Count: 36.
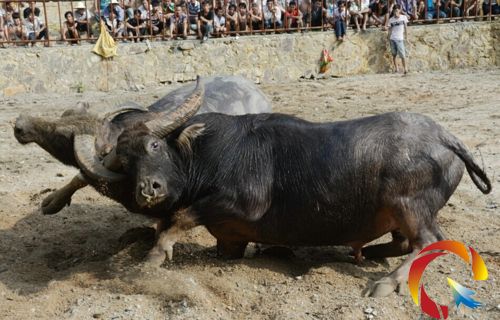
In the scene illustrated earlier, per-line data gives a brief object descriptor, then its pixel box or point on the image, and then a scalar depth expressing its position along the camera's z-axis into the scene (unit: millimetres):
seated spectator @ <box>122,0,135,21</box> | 15680
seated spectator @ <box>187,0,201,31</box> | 15854
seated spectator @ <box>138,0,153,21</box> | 15580
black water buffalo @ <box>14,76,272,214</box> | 6188
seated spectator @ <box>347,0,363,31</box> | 16931
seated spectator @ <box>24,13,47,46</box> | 14806
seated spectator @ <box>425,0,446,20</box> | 17922
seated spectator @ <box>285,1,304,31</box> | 16641
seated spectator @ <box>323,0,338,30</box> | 16906
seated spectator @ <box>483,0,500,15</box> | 18234
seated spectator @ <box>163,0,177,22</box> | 16109
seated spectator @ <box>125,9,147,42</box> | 15331
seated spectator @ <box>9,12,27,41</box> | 14695
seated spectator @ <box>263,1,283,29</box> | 16500
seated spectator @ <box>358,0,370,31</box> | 17062
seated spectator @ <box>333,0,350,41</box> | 16469
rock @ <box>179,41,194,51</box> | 15250
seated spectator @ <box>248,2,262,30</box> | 16406
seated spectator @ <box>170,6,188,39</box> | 15539
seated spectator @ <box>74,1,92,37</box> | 15147
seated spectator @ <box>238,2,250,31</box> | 16266
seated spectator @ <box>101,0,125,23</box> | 15516
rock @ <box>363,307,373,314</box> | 4891
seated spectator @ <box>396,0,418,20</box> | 17766
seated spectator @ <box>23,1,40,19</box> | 15039
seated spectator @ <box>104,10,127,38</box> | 15273
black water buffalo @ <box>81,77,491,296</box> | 5473
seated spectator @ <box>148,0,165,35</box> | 15648
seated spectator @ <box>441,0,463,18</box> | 17819
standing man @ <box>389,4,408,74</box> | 16094
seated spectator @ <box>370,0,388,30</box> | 17438
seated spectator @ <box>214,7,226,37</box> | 15812
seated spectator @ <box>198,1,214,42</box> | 15562
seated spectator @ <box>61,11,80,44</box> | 14961
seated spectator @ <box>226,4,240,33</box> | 16062
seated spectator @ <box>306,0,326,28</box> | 16953
